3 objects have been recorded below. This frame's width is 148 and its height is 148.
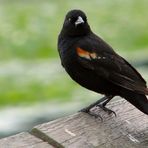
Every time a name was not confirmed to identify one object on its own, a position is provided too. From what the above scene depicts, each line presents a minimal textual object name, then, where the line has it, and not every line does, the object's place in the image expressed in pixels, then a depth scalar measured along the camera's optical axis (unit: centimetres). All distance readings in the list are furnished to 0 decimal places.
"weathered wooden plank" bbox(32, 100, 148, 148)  693
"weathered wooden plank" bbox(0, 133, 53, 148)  672
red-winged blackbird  853
